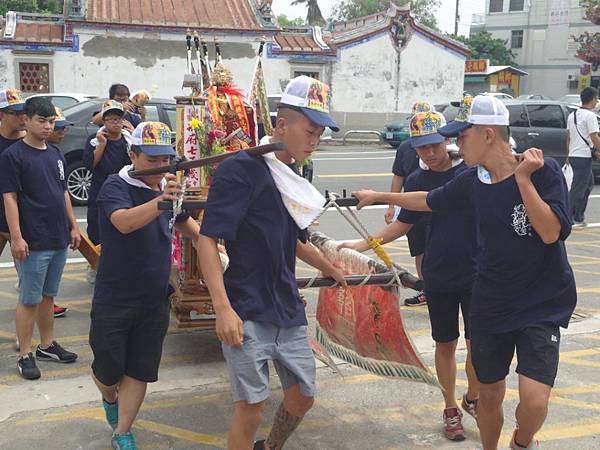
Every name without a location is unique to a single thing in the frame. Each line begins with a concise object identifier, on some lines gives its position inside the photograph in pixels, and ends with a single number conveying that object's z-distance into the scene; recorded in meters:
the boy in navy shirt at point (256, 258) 2.95
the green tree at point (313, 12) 47.03
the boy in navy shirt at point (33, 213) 4.62
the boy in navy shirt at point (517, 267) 3.12
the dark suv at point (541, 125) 14.13
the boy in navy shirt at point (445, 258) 3.96
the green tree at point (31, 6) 30.27
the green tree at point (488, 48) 48.38
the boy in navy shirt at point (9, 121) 5.21
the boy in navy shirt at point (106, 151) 6.31
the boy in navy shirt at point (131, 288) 3.60
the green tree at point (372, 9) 55.78
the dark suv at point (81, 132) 11.18
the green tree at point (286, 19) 61.59
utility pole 54.09
